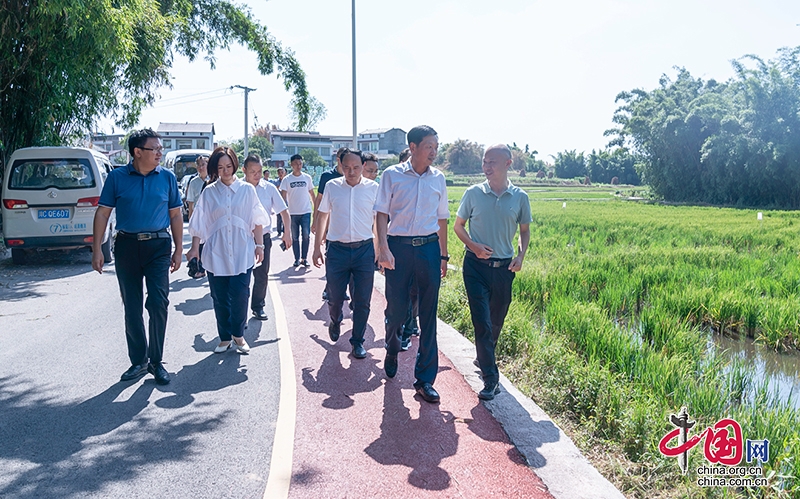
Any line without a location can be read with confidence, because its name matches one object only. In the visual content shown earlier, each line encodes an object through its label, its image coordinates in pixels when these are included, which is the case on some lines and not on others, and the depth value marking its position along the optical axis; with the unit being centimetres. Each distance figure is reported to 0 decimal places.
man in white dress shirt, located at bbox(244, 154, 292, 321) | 706
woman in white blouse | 558
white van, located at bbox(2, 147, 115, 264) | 1069
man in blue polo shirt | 489
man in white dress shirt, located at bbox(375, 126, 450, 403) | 459
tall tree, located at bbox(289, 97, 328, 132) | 2194
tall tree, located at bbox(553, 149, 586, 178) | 10219
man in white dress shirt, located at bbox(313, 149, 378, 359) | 566
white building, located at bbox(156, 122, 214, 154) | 8169
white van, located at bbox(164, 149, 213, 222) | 2342
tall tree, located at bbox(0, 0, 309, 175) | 1040
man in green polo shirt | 468
